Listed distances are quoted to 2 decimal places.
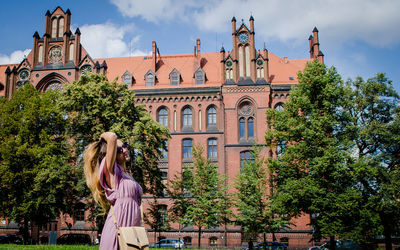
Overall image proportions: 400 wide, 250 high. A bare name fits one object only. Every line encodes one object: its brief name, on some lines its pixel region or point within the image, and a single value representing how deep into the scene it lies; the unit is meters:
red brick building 31.22
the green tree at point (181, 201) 24.36
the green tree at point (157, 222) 23.86
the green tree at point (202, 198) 23.64
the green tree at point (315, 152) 19.53
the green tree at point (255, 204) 22.62
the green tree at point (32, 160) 21.83
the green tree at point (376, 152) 19.73
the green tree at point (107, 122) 20.86
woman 3.47
